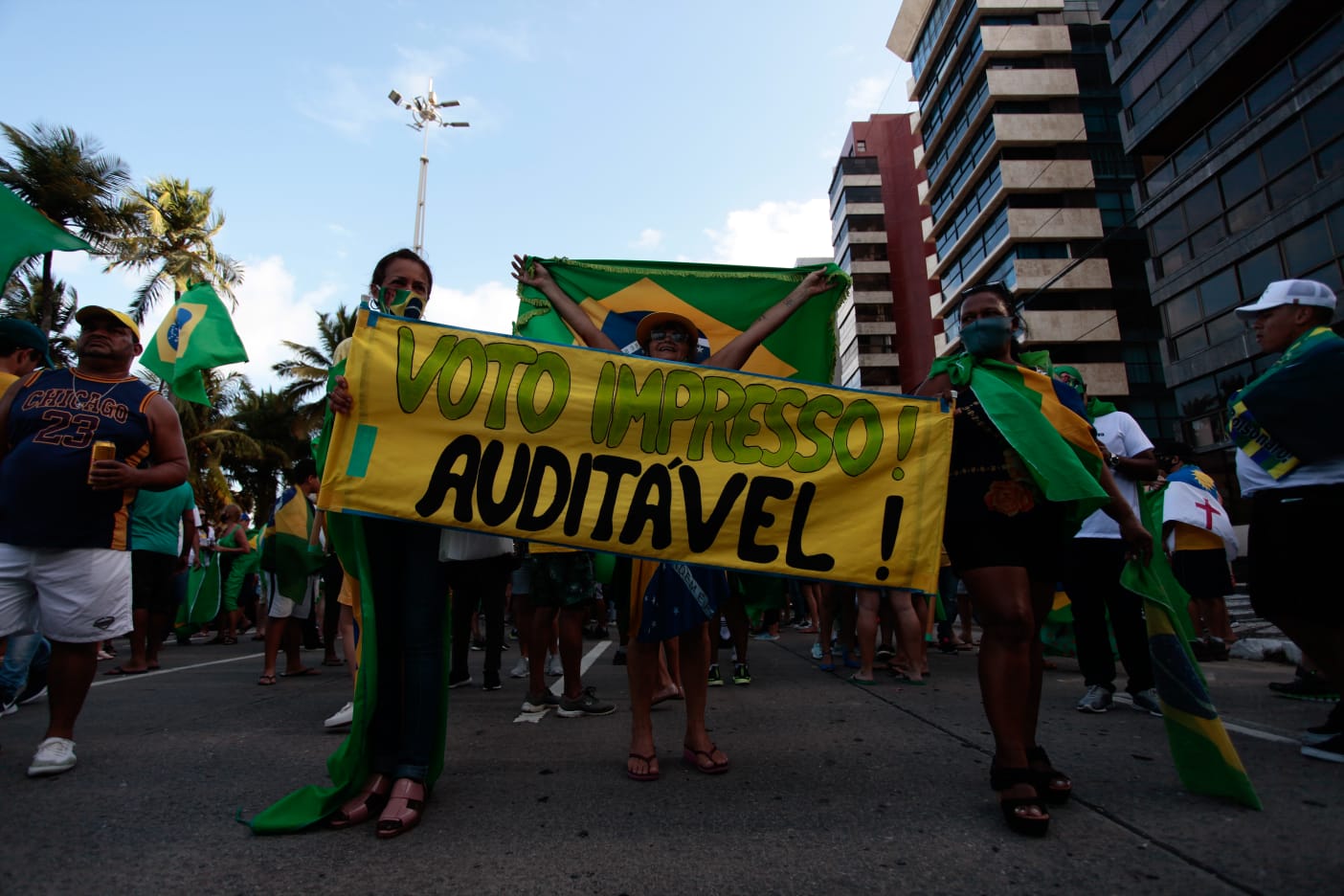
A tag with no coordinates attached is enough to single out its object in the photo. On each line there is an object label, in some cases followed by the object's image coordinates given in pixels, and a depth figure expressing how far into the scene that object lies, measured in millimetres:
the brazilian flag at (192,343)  5262
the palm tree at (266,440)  34188
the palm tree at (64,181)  16938
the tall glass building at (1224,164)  17828
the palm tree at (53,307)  20641
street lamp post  23469
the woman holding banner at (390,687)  2289
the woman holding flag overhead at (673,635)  2889
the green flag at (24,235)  3701
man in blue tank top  2980
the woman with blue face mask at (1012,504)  2377
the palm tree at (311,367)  32312
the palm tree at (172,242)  22234
